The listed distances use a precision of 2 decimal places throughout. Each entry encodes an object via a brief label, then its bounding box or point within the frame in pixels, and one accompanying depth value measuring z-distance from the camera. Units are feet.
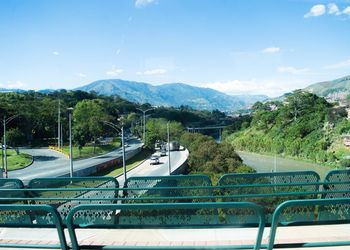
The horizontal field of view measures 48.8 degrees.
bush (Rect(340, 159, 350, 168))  206.28
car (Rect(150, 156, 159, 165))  164.55
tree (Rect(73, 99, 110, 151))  200.03
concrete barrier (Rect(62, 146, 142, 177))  132.48
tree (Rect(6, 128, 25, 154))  181.57
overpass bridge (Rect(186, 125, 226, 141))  476.95
